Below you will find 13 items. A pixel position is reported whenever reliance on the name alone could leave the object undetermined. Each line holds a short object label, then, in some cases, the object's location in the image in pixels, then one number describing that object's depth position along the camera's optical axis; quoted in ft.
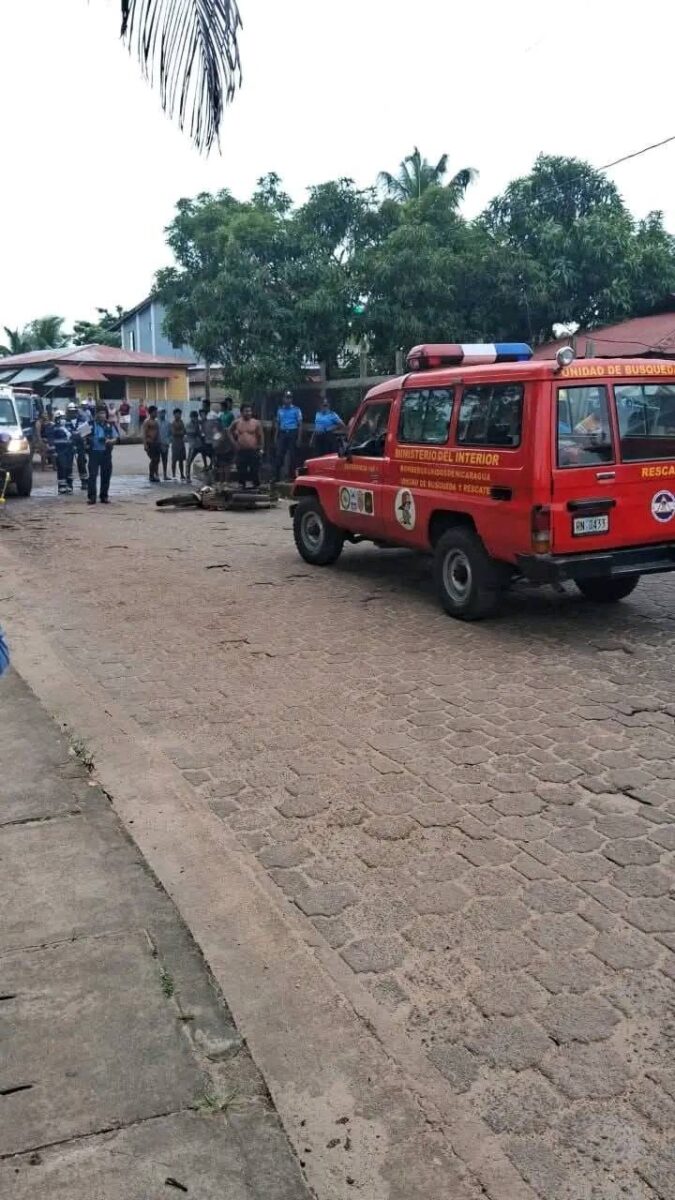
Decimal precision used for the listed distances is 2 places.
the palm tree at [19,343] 168.14
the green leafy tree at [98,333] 173.37
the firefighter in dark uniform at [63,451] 58.79
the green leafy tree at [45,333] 167.73
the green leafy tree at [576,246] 55.06
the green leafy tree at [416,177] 76.61
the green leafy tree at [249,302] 60.44
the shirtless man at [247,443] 54.70
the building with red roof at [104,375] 119.55
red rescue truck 21.72
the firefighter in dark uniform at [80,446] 61.32
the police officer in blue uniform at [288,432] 58.49
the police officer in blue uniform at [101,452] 49.85
